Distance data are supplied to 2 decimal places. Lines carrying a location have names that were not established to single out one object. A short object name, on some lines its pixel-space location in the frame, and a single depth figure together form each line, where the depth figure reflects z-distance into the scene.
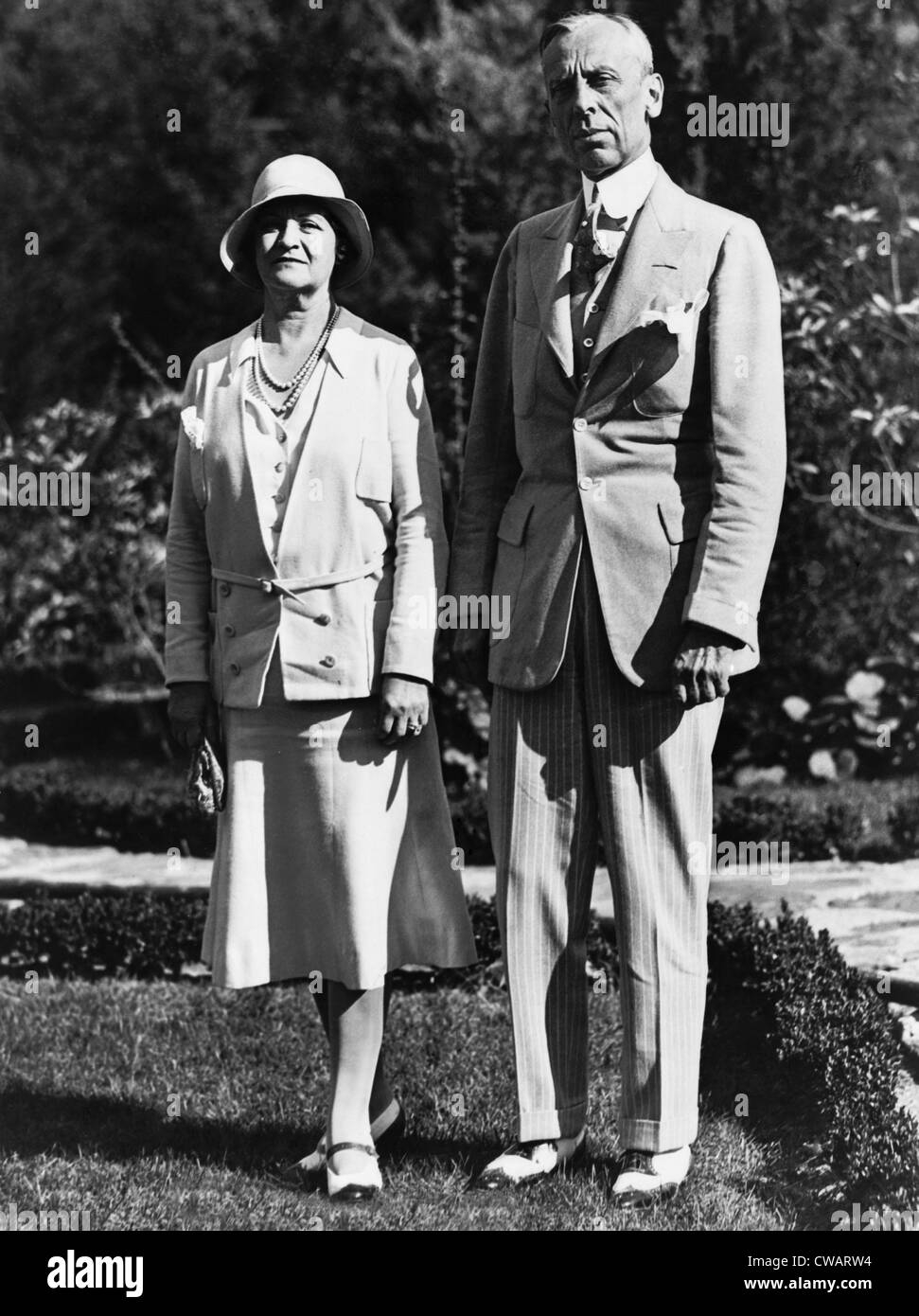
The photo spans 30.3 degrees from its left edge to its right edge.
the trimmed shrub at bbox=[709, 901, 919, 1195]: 3.65
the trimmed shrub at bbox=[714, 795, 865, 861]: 6.23
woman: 3.42
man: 3.21
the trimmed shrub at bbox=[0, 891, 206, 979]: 5.49
